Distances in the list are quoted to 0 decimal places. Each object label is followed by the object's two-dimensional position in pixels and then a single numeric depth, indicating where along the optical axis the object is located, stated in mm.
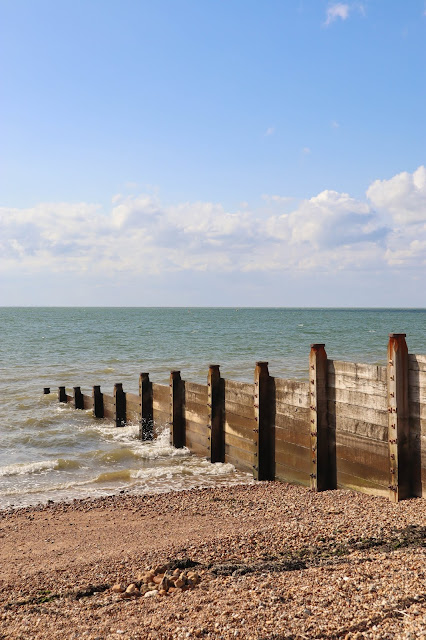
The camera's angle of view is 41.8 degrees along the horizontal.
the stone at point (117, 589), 6425
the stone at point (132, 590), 6216
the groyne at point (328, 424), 8695
